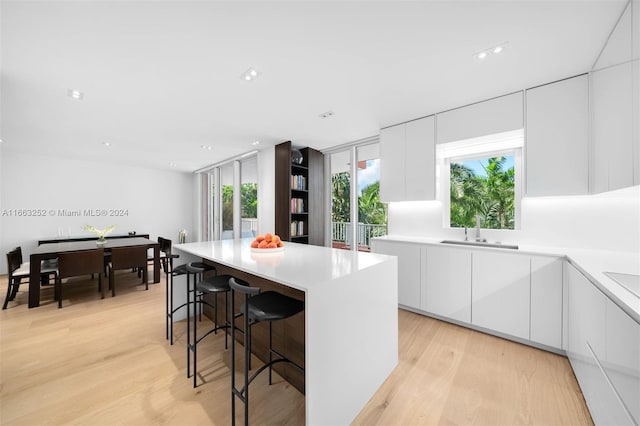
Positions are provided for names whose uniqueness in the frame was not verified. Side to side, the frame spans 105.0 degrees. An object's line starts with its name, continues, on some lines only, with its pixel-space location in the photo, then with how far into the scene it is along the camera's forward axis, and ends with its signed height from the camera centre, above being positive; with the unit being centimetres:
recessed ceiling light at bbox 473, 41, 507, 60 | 177 +118
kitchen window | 281 +38
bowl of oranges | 221 -30
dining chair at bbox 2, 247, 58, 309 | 329 -80
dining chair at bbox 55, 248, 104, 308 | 341 -73
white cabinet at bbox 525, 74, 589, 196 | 213 +65
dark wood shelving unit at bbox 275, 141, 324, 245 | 419 +30
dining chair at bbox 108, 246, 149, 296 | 385 -75
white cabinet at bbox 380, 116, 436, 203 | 303 +65
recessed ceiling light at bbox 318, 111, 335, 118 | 300 +122
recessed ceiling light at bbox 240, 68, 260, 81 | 210 +121
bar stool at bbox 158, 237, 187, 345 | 217 -56
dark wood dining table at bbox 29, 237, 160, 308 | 329 -55
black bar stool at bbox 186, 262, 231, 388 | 177 -55
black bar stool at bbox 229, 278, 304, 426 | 129 -55
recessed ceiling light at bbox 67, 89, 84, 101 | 242 +121
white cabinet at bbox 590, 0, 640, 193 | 141 +69
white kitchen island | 122 -64
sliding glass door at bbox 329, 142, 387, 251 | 420 +26
